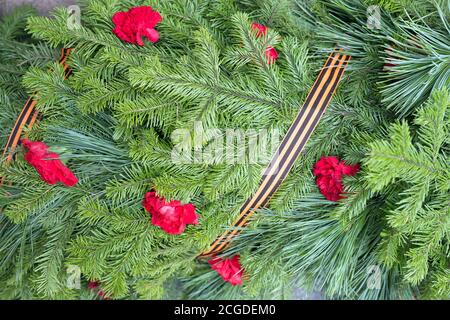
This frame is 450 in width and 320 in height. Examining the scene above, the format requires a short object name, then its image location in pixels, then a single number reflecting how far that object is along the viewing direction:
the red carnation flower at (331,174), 0.76
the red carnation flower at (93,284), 0.92
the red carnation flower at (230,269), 0.88
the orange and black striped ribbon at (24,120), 0.83
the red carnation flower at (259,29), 0.71
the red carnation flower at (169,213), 0.75
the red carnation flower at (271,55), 0.72
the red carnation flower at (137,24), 0.75
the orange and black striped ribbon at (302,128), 0.75
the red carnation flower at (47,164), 0.77
